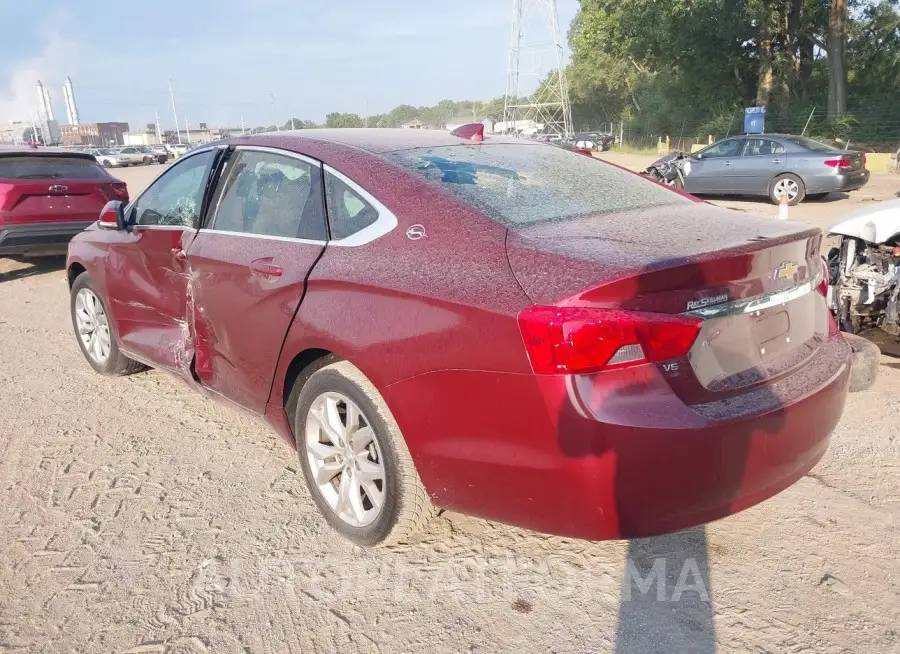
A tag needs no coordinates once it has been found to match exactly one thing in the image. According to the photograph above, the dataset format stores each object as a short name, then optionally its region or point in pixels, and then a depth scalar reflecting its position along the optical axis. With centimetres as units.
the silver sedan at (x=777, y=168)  1361
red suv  818
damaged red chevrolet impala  213
